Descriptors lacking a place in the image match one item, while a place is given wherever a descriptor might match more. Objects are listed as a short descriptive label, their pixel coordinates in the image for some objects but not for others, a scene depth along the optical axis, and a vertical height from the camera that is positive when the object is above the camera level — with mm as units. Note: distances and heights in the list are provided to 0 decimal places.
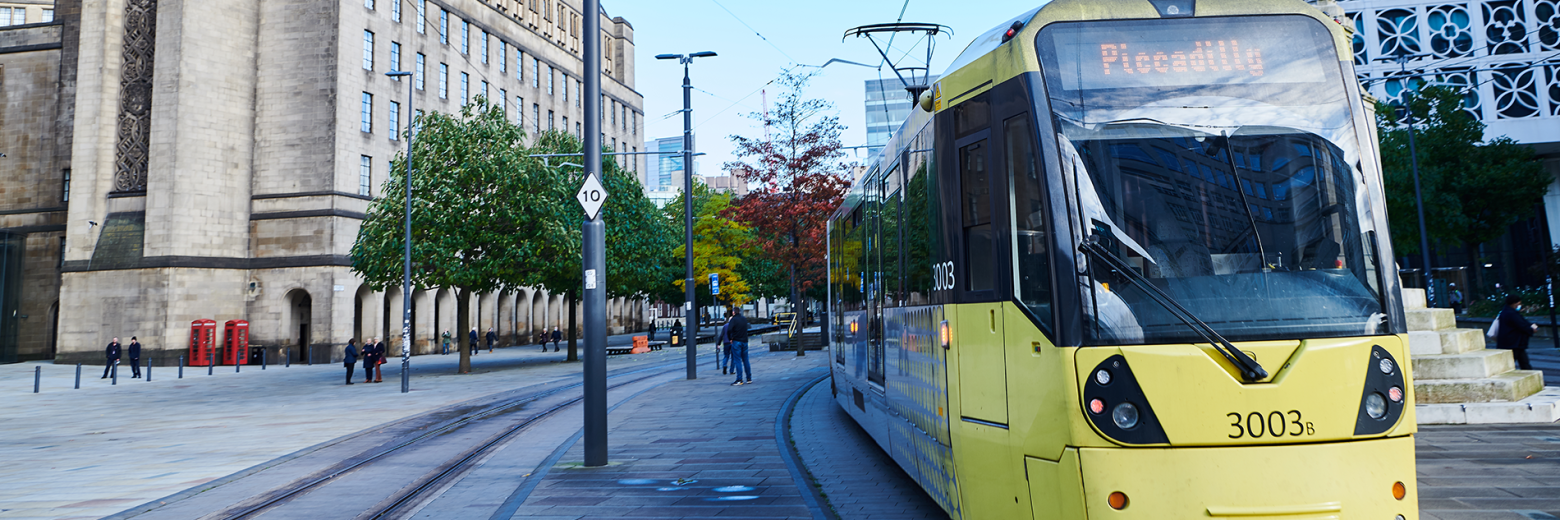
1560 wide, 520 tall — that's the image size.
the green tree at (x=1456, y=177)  30452 +4660
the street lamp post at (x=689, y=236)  19969 +2351
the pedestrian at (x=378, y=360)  24169 -324
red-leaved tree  30297 +5076
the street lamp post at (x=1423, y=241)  25938 +2308
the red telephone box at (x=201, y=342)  34156 +411
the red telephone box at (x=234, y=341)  34688 +395
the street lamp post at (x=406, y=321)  19500 +577
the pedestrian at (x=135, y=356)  28203 -38
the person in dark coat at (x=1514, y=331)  13867 -247
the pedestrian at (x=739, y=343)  18319 -113
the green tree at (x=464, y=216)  25328 +3654
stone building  34875 +7202
